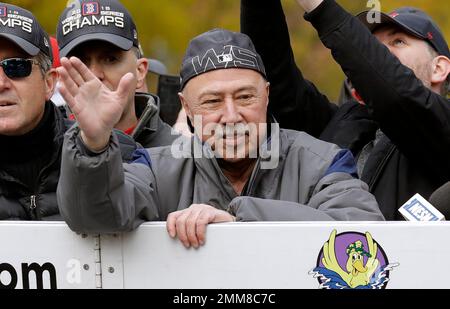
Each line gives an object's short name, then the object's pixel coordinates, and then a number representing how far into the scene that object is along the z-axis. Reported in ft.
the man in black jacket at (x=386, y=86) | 27.02
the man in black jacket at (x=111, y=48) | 30.17
